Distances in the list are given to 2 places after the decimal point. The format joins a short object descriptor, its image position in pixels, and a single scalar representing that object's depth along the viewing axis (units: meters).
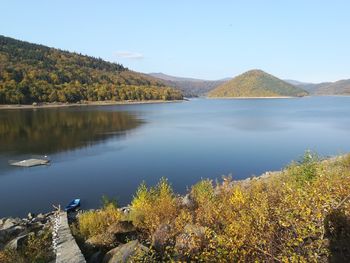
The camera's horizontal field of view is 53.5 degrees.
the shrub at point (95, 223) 13.30
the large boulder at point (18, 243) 12.66
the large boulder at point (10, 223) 19.07
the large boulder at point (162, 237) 10.39
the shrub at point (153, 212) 12.38
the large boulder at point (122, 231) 12.09
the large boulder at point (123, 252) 9.13
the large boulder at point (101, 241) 11.52
